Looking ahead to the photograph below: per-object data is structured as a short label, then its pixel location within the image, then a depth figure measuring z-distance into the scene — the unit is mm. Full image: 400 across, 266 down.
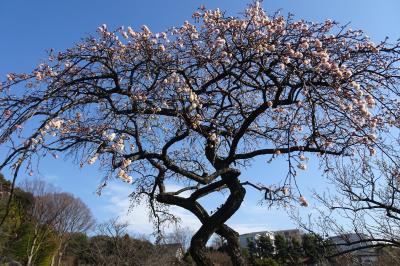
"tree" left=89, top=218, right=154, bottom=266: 19297
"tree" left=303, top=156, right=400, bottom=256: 7538
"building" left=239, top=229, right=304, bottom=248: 36297
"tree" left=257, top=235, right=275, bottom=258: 36094
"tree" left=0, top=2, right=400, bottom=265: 4914
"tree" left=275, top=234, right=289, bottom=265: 34712
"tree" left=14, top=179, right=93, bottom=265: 27234
